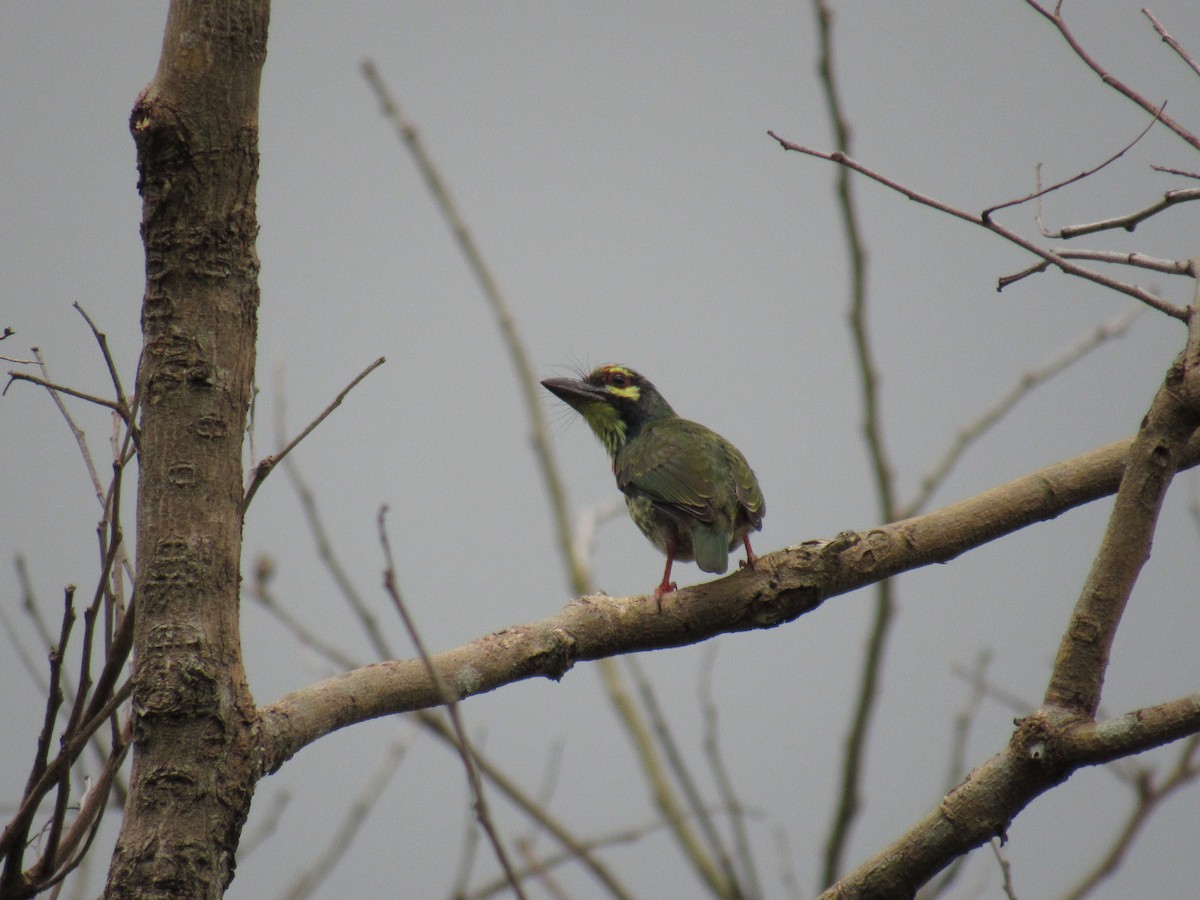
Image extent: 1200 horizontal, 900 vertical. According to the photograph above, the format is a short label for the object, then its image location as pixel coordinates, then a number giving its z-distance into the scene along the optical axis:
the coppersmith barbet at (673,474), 9.34
